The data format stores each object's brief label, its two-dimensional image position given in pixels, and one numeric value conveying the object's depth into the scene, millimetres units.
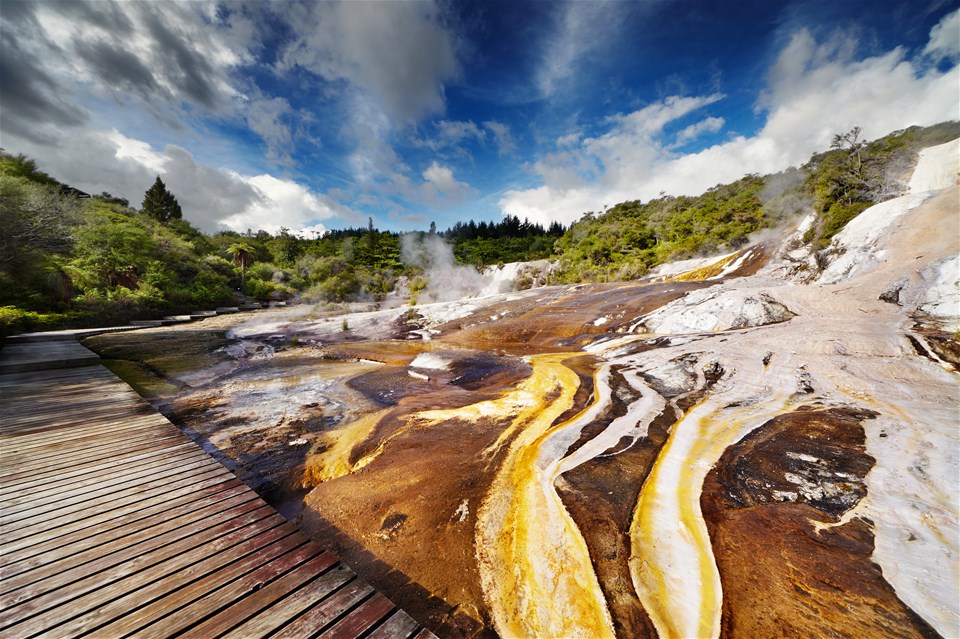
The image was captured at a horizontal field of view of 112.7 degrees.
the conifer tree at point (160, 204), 47125
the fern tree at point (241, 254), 35562
